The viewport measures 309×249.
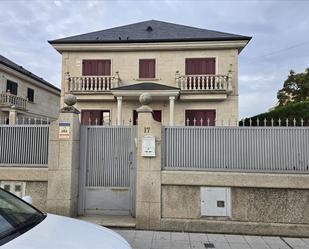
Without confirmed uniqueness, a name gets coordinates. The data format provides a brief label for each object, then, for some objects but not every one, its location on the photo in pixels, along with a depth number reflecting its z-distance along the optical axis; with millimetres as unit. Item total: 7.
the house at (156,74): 16625
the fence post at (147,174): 5816
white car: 2486
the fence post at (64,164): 6027
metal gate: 6316
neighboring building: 21016
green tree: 28438
